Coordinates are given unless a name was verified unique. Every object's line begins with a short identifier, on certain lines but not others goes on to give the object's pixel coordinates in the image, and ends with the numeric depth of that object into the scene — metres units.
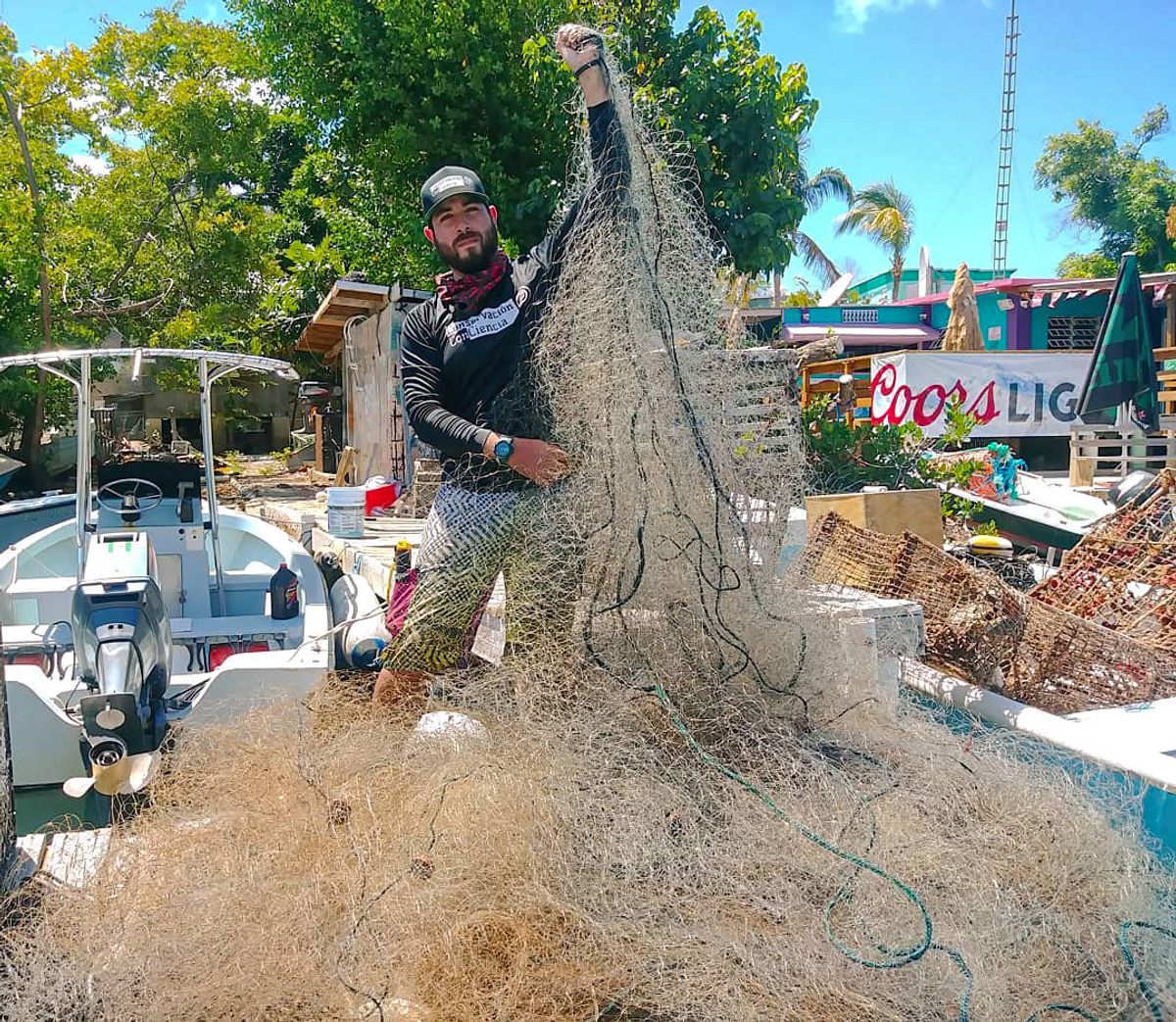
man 2.70
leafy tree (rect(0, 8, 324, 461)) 17.47
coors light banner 12.84
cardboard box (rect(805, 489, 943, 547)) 4.91
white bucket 8.97
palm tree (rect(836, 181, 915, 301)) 44.09
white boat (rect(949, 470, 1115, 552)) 7.25
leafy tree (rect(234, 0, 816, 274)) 9.55
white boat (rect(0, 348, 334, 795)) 3.62
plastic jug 5.56
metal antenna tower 35.00
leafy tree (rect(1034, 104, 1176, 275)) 28.44
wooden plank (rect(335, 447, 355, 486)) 16.10
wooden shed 14.03
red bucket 11.52
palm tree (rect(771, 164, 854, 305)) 45.06
